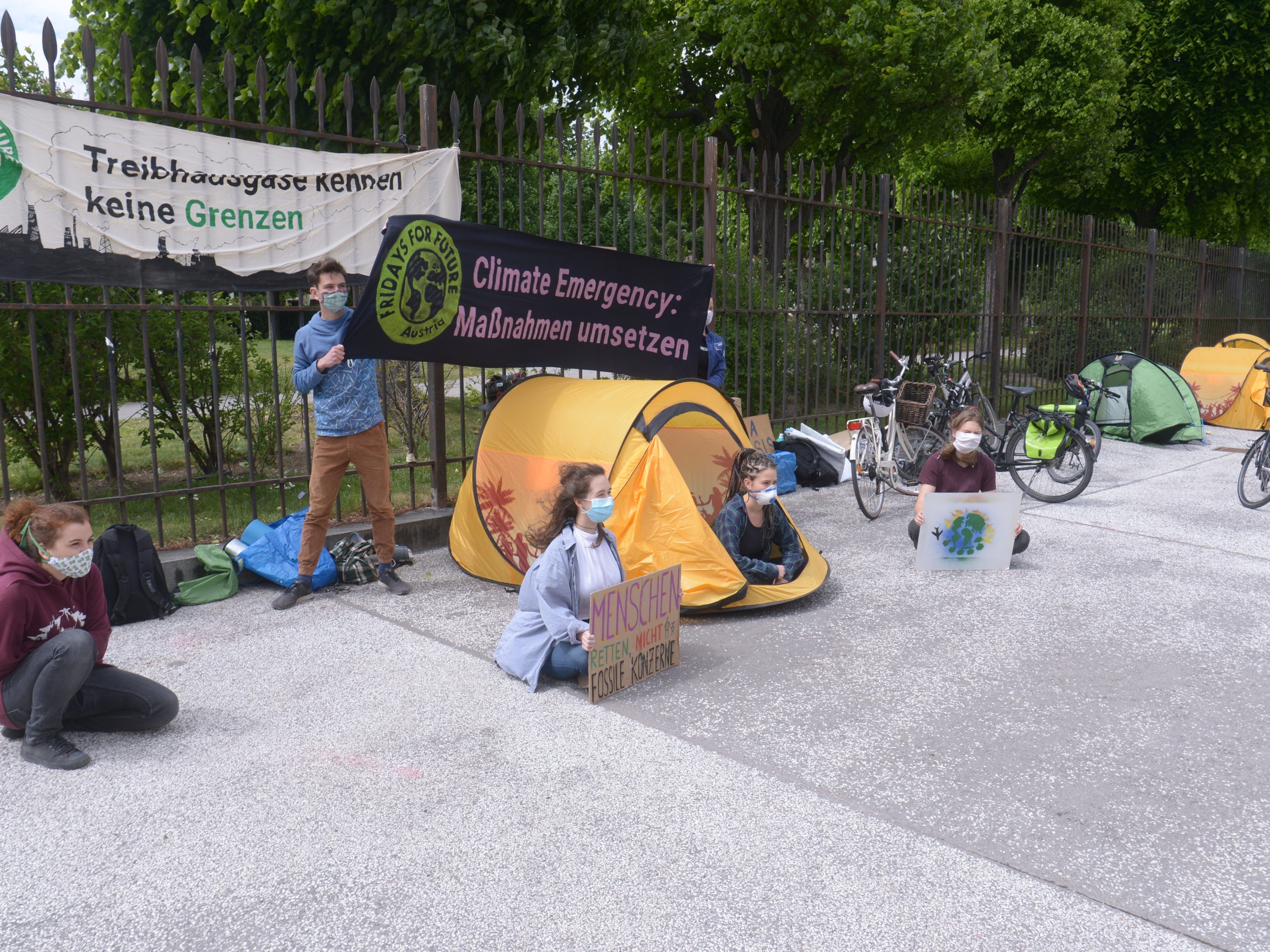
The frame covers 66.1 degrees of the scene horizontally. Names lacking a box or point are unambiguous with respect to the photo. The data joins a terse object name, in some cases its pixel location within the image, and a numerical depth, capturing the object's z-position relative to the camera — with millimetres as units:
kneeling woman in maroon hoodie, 3430
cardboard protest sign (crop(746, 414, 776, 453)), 8727
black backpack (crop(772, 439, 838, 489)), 9156
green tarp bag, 5422
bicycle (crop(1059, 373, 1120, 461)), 9047
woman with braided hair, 5328
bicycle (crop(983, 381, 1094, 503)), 8641
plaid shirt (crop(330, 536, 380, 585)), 5844
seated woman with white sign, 6270
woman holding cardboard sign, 4281
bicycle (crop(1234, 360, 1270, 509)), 8477
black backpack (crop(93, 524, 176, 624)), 5035
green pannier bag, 8789
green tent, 12086
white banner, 4895
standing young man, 5316
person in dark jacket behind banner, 7762
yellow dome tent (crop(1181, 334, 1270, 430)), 13953
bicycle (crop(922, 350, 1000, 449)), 9336
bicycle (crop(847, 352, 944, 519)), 7855
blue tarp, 5648
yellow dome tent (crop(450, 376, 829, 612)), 5238
